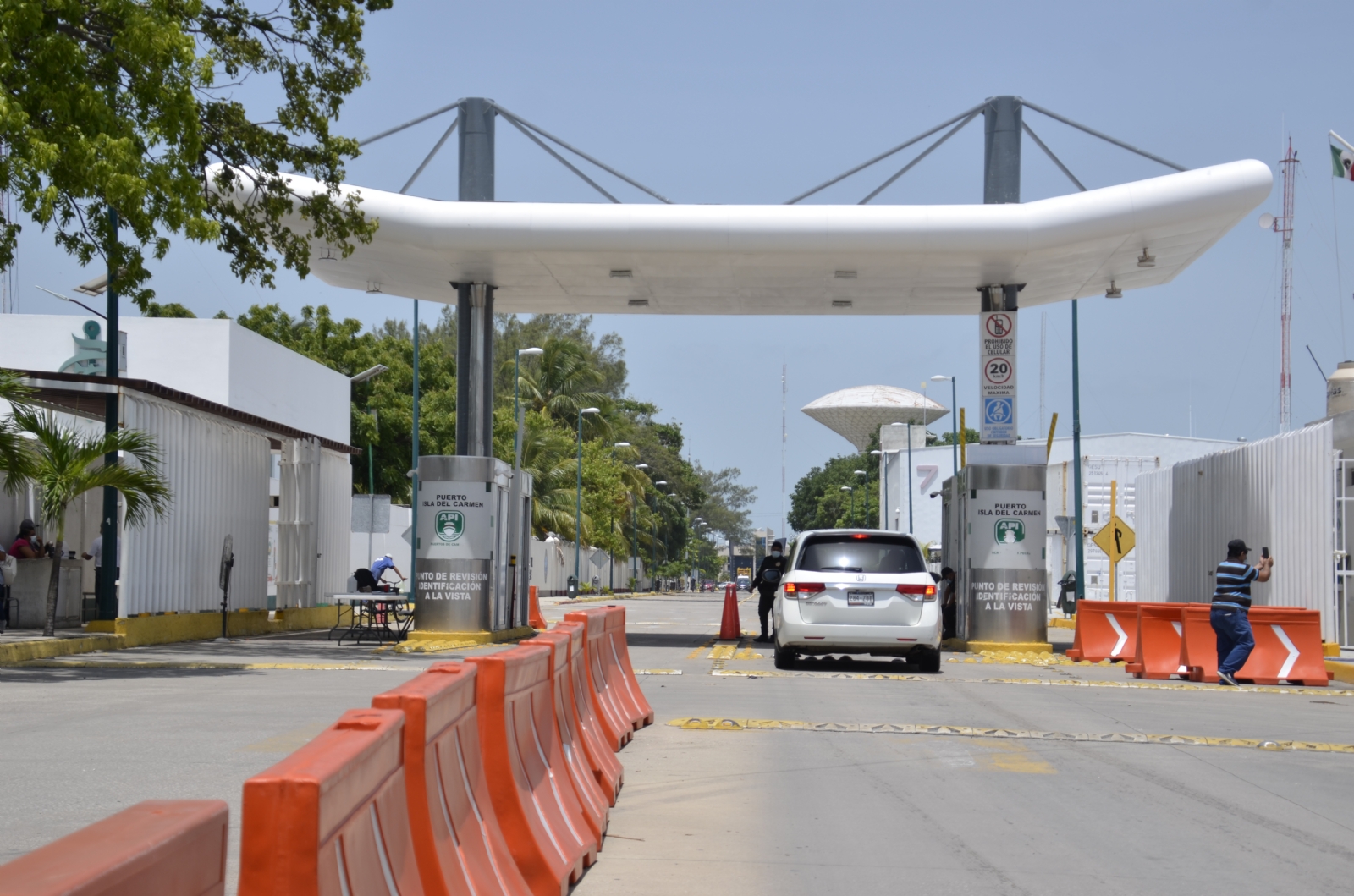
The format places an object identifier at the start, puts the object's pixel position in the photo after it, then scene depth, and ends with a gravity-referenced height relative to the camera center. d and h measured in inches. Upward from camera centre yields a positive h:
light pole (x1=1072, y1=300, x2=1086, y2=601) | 1364.4 +55.7
